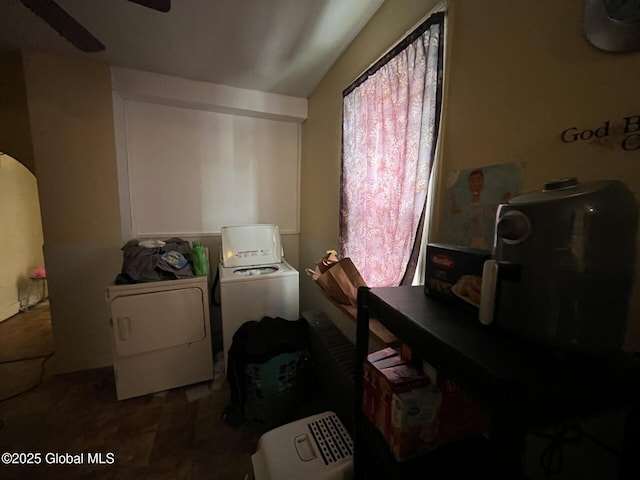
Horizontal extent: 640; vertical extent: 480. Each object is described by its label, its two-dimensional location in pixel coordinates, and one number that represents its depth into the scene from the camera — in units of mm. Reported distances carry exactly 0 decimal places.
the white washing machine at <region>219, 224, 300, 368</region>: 1957
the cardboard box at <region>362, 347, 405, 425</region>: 763
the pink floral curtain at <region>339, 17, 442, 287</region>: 1083
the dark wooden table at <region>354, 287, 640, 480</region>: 368
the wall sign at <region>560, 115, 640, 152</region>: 563
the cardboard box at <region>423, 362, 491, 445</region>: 712
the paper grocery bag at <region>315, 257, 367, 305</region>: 1351
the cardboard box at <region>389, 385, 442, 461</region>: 653
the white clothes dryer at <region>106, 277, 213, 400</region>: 1761
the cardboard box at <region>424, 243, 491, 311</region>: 621
